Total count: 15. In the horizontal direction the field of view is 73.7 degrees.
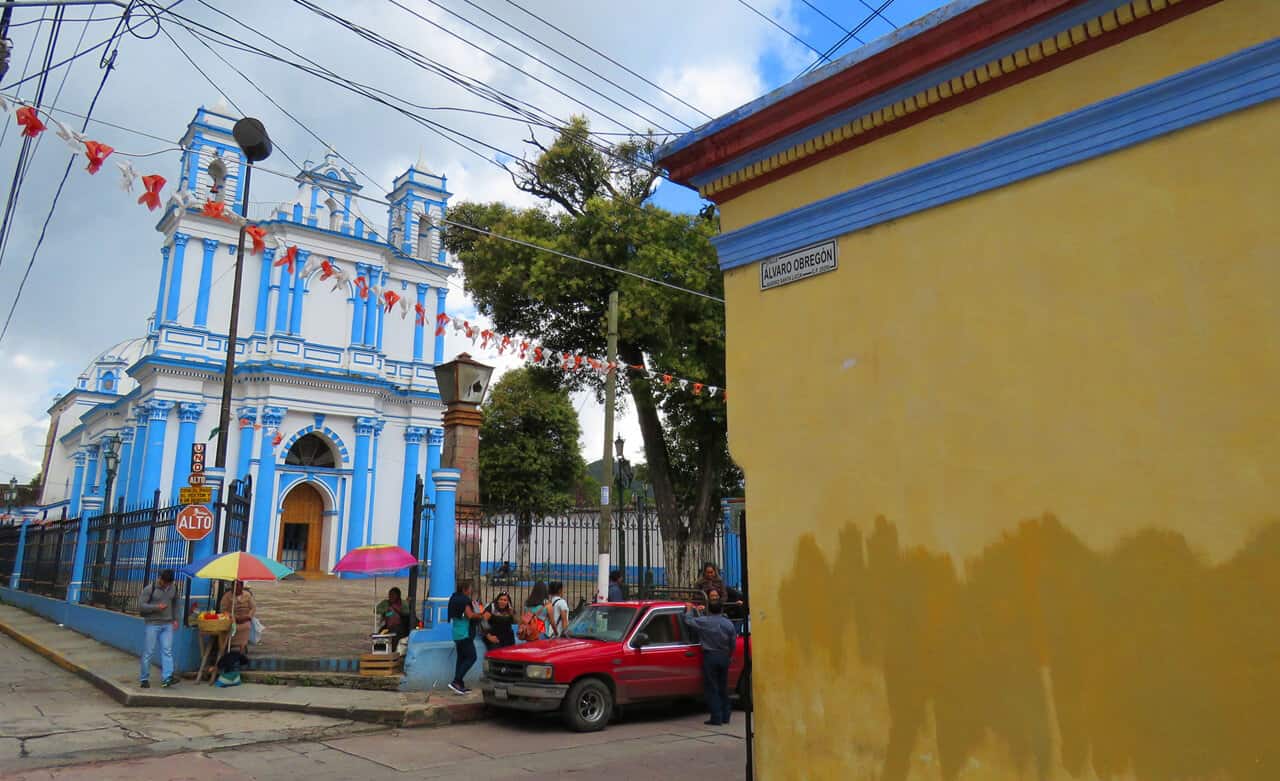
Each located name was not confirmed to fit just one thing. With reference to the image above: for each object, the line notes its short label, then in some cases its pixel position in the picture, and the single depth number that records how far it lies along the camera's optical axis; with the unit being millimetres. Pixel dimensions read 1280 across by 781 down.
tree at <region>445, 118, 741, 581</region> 18438
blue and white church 28938
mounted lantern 12328
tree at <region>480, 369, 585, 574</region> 38656
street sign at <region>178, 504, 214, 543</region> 12047
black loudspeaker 9977
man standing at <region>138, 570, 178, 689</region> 11078
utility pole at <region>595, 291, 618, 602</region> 12742
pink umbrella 11133
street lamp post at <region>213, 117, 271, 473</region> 10012
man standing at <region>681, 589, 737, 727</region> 9617
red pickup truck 9086
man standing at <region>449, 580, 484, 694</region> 10602
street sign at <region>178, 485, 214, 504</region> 12344
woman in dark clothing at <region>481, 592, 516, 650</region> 10789
